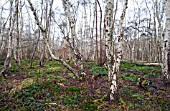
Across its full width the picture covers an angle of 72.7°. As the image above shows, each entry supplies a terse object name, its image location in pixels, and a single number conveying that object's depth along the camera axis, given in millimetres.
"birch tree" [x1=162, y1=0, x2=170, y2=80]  5157
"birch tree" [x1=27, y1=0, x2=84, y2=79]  5577
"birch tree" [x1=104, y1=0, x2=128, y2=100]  3842
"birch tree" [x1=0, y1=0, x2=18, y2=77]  6265
